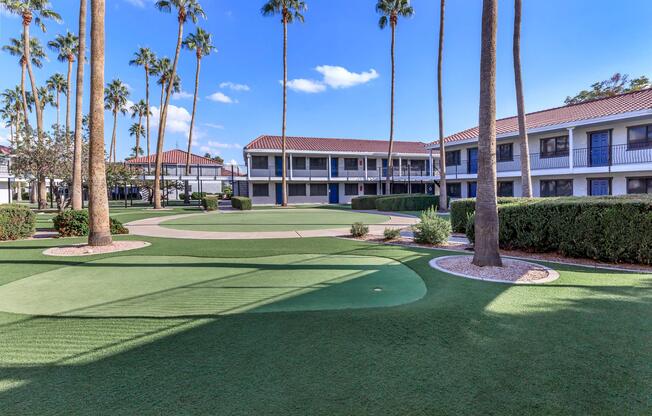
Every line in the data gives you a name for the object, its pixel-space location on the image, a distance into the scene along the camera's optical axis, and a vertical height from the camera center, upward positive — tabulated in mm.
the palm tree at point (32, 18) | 25525 +15050
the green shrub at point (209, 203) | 28922 +590
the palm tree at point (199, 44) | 38094 +18670
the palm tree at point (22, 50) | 36000 +16859
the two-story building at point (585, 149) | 19797 +3919
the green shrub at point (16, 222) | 12297 -419
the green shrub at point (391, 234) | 11594 -804
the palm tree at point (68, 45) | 34438 +16507
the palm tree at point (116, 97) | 55125 +18090
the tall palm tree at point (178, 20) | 28873 +15973
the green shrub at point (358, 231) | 12445 -756
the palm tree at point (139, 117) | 61928 +17023
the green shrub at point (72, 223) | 13219 -492
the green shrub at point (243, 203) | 29797 +597
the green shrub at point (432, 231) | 10461 -638
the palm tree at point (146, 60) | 43125 +18833
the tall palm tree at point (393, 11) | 30438 +17605
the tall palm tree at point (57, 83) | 50062 +18497
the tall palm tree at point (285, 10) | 31797 +18454
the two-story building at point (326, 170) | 38531 +4678
